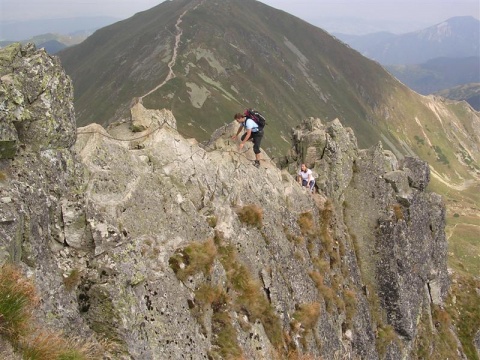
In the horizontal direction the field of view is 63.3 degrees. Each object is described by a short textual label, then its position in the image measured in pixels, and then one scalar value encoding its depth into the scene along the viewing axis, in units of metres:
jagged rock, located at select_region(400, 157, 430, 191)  43.94
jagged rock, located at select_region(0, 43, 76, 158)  14.69
